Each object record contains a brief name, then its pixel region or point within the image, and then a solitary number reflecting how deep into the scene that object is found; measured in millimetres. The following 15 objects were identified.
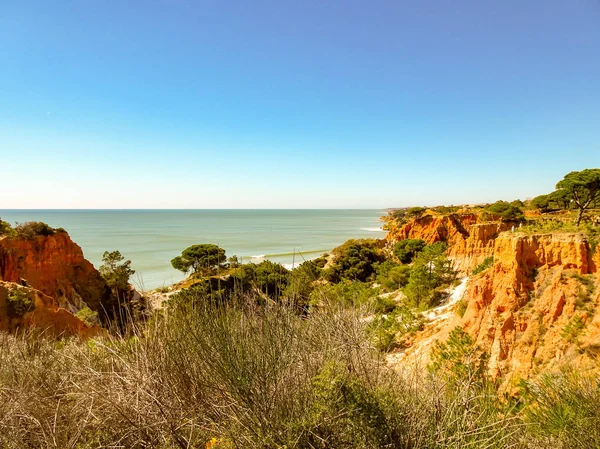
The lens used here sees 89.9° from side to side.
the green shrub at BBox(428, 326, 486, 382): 8320
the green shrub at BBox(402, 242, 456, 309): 19712
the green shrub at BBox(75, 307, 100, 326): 18938
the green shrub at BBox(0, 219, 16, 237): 20191
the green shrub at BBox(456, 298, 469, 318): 12373
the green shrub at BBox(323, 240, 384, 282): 33750
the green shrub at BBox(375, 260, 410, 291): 27016
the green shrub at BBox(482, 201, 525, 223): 32031
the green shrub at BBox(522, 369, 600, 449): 3844
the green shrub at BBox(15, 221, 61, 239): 22359
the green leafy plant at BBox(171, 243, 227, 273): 34462
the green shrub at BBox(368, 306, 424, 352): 13766
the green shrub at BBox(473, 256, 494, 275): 17881
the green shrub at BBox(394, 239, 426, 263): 36406
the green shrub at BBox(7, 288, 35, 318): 11602
